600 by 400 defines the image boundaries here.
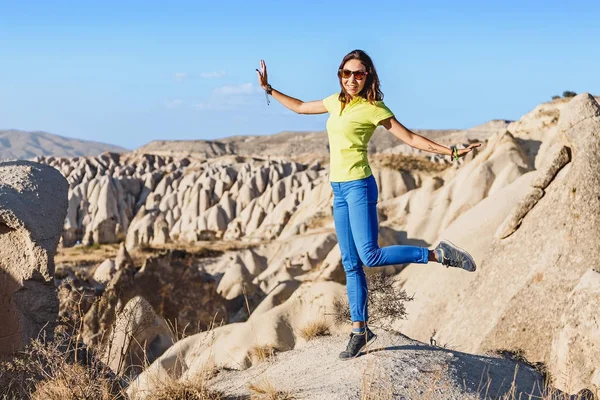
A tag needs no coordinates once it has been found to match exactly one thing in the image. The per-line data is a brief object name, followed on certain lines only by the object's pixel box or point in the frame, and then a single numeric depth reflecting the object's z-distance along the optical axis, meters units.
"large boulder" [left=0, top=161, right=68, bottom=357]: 6.33
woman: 4.80
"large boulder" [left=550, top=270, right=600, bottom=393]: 6.03
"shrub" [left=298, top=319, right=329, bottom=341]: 6.77
